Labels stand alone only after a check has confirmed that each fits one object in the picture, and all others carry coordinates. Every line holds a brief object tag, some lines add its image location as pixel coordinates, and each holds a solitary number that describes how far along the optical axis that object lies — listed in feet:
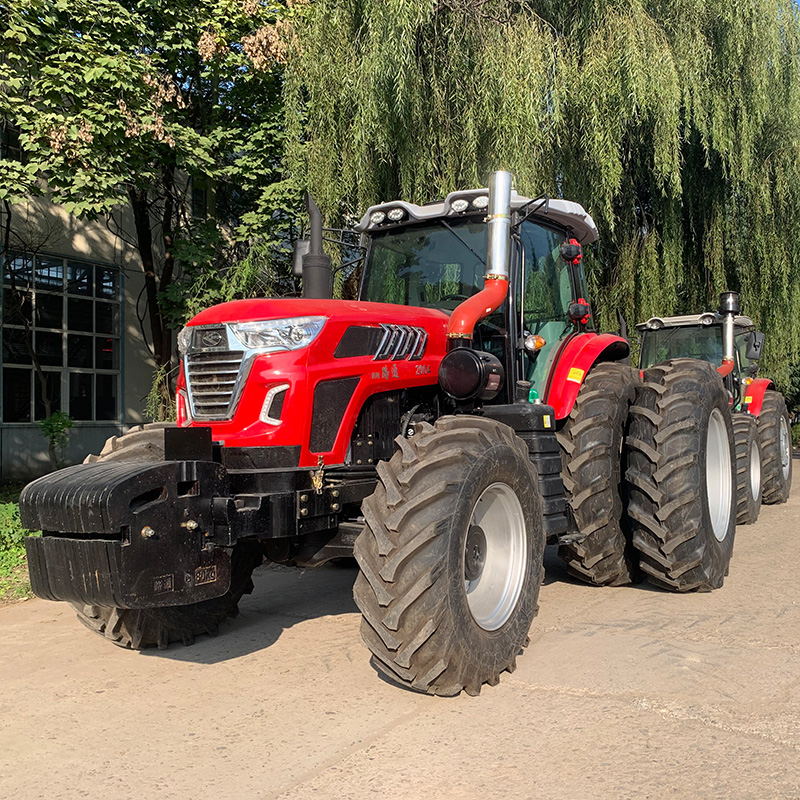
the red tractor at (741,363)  31.42
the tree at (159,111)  26.05
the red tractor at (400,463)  11.41
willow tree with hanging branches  28.60
